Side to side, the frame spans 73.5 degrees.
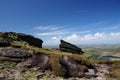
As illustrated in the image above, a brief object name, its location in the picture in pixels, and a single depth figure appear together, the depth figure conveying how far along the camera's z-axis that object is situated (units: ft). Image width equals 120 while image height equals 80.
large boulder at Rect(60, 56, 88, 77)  36.76
